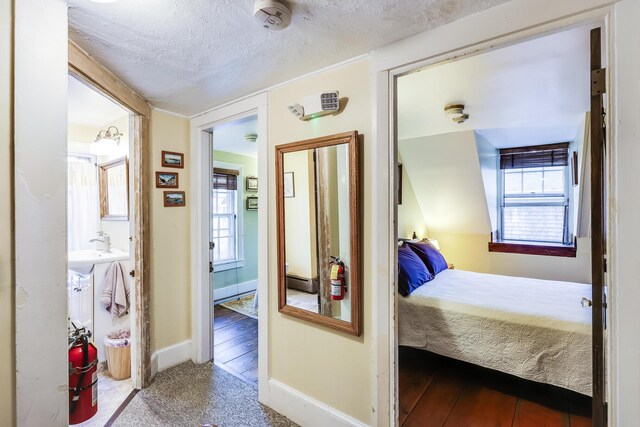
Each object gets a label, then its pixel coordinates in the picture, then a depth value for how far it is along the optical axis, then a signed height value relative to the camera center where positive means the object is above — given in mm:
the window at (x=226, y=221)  4430 -107
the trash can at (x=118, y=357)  2363 -1153
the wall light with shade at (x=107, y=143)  2734 +685
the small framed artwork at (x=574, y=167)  3494 +524
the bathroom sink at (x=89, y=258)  2404 -373
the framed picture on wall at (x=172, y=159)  2449 +476
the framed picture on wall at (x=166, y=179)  2410 +299
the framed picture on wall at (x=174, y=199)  2470 +138
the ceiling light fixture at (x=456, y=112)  2439 +864
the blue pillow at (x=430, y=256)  3201 -512
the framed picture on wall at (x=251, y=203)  4773 +177
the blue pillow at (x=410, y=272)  2576 -572
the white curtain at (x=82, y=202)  3170 +154
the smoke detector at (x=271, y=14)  1125 +798
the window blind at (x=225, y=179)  4337 +540
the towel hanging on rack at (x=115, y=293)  2481 -659
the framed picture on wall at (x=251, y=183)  4762 +506
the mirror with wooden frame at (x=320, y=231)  1639 -111
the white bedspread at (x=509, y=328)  1931 -863
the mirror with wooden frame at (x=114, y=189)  2861 +275
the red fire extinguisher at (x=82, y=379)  1776 -1009
